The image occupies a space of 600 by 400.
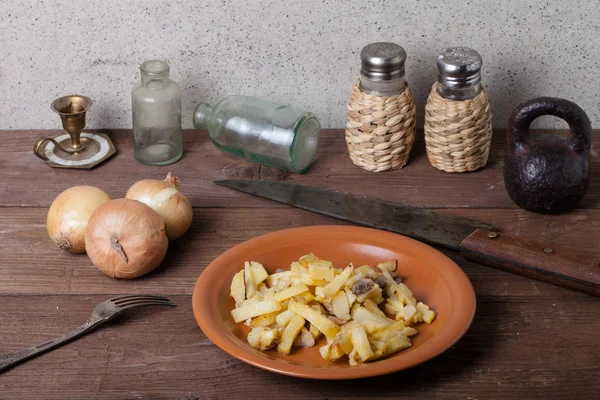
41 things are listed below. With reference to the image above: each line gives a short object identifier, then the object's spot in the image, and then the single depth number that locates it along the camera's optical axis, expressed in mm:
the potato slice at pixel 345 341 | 971
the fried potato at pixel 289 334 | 999
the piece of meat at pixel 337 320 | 1021
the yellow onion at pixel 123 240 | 1132
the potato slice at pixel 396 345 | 974
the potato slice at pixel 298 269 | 1079
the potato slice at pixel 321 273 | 1058
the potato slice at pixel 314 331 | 1020
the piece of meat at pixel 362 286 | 1037
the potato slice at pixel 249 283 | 1082
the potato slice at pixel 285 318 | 1025
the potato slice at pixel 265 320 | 1039
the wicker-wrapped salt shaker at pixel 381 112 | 1377
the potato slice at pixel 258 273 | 1105
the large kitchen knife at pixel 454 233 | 1095
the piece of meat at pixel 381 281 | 1087
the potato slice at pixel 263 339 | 995
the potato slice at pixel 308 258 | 1103
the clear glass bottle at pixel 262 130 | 1458
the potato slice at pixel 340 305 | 1023
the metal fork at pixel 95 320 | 999
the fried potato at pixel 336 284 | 1039
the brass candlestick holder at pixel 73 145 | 1475
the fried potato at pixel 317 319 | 1001
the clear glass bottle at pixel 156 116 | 1455
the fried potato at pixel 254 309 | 1034
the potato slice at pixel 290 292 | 1044
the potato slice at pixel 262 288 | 1098
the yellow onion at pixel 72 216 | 1194
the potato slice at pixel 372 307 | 1035
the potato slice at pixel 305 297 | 1039
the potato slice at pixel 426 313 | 1042
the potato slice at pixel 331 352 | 971
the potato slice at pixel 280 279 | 1094
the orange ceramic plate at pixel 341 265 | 939
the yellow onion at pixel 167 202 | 1227
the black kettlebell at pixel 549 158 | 1260
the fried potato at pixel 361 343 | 953
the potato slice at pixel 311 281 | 1059
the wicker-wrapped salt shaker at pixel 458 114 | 1360
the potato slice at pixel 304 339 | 1018
